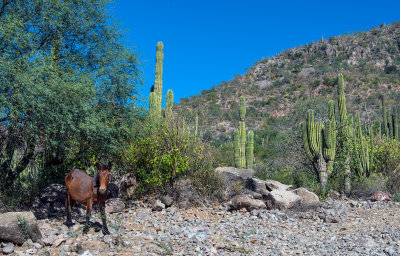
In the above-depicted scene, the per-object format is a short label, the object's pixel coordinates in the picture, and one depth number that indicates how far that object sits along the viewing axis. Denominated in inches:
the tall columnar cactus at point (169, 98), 711.1
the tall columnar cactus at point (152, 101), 618.4
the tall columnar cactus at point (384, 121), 1045.2
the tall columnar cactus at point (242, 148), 857.5
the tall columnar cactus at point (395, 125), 1022.8
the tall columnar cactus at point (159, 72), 648.6
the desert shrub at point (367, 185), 645.3
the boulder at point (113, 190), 446.0
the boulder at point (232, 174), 522.6
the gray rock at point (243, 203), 457.4
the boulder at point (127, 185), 458.0
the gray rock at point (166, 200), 432.7
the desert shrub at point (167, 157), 445.7
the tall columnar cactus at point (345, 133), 669.9
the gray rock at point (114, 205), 399.4
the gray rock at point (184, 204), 437.4
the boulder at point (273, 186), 524.1
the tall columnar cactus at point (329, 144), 658.8
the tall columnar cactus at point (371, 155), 758.0
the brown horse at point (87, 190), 286.7
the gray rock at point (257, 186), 510.0
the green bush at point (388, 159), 751.0
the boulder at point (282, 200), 471.8
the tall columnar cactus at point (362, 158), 754.8
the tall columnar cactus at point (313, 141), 665.6
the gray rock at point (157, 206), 423.2
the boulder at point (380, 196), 597.5
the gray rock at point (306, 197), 483.0
